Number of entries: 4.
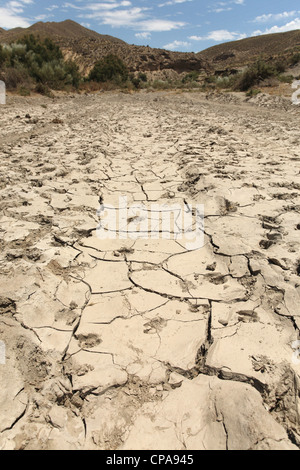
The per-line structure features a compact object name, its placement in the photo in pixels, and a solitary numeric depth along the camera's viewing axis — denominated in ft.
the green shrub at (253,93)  36.56
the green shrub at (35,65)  40.98
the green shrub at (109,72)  63.31
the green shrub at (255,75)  43.60
